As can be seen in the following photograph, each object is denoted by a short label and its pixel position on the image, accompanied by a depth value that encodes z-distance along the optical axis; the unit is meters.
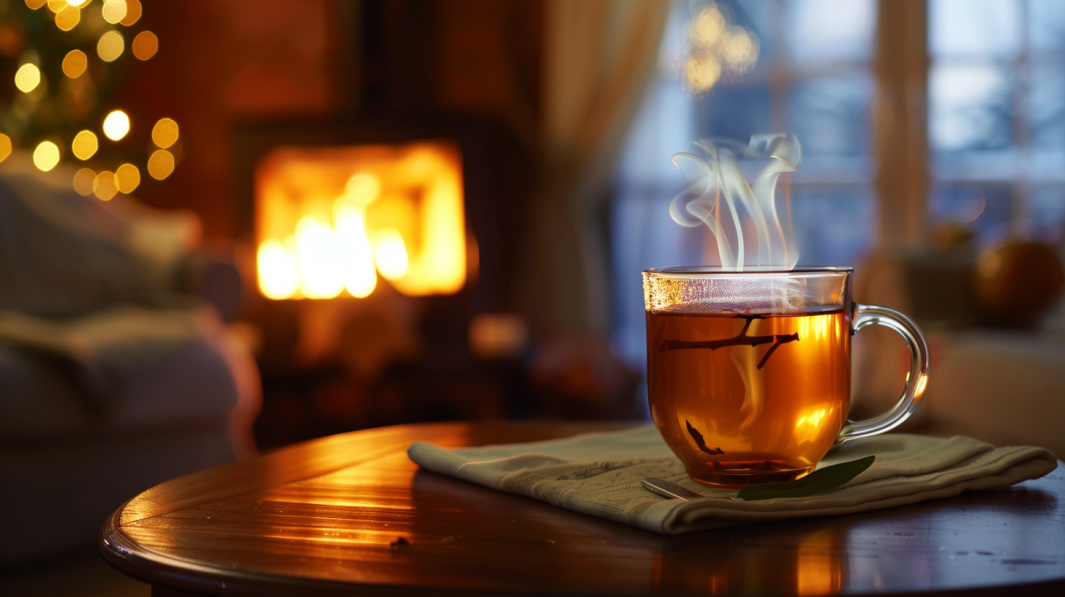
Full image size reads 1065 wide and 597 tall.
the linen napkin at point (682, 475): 0.51
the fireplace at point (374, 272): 2.99
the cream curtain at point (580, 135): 3.35
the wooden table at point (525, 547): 0.42
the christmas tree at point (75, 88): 3.30
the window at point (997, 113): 3.24
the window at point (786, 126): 3.35
